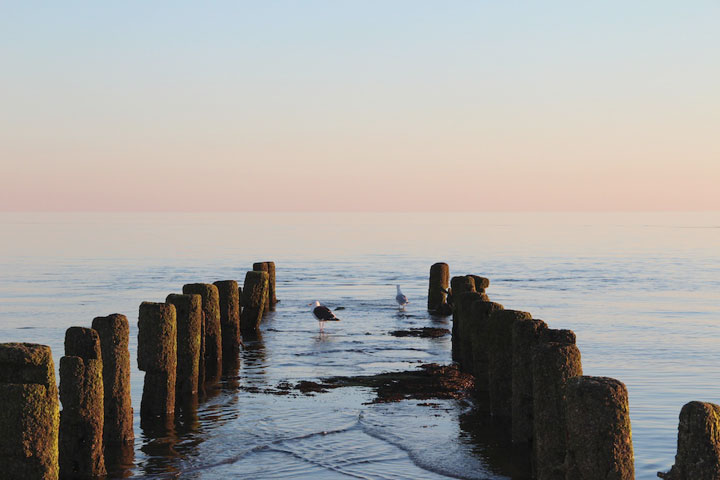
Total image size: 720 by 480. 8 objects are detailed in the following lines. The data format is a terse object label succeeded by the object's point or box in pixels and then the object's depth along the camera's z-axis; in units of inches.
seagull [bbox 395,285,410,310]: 1138.7
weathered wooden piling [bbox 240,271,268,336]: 890.1
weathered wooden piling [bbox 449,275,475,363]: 711.7
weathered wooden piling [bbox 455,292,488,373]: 618.6
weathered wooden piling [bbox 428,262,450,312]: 1127.6
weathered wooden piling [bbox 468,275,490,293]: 845.2
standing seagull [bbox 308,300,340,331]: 881.5
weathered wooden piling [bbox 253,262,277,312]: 1085.3
